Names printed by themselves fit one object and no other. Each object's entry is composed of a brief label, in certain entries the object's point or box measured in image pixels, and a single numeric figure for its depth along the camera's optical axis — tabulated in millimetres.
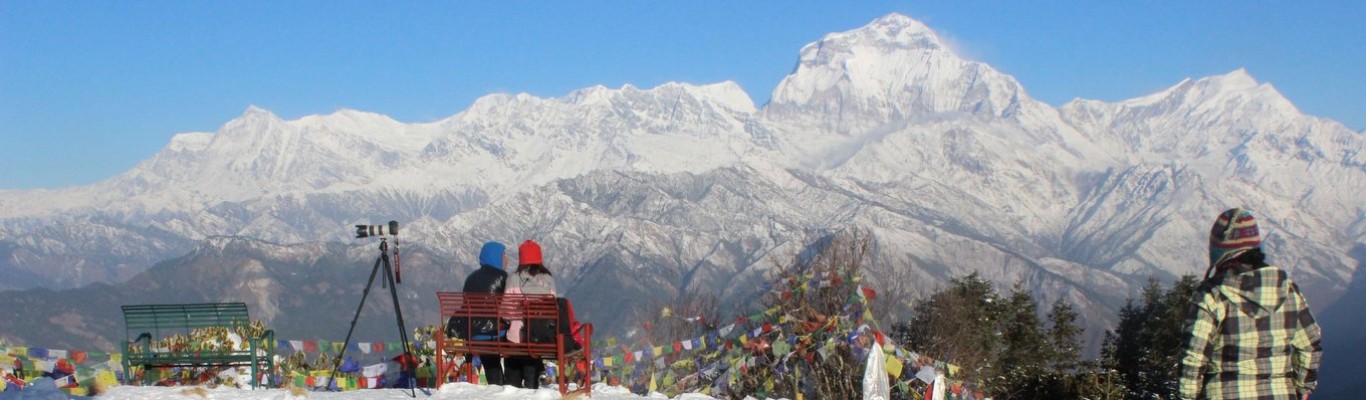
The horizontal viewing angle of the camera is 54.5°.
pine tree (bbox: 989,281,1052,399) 51750
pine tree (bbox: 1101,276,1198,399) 54306
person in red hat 11625
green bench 12633
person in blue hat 11938
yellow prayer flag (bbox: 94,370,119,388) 12077
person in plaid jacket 7234
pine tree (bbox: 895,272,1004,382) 40375
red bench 11242
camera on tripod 12070
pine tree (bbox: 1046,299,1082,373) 57875
